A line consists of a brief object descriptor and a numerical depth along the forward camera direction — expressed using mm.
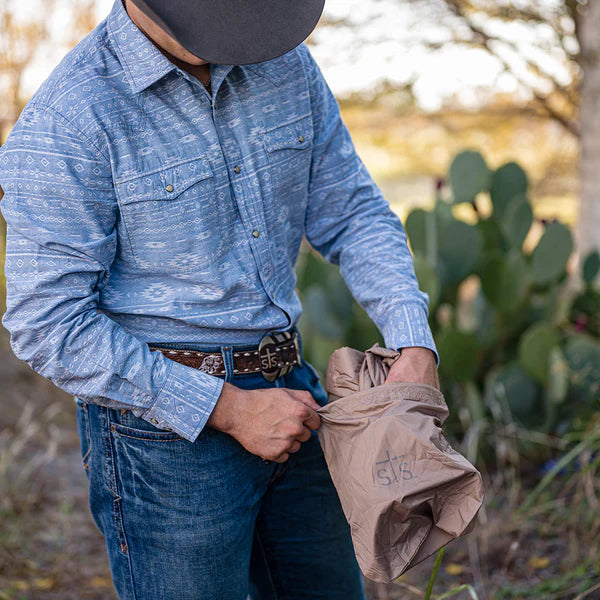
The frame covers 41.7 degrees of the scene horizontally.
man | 1246
